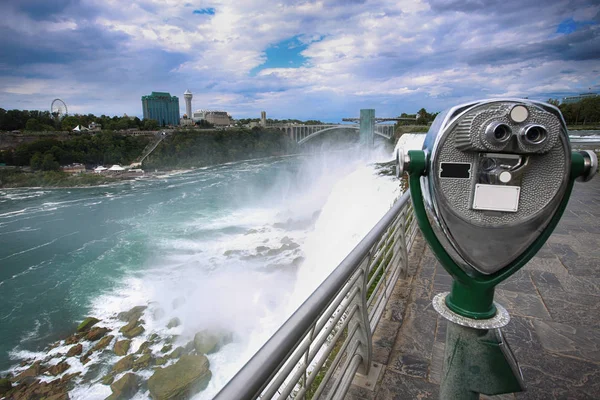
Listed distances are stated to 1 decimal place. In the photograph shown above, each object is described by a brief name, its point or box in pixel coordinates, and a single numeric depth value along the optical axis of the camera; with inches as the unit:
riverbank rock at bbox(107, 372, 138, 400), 361.7
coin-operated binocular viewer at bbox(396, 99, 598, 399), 36.8
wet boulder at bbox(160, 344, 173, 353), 419.0
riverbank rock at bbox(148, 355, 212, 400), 343.9
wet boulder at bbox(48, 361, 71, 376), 415.6
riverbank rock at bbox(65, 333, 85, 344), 472.4
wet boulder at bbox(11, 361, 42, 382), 421.7
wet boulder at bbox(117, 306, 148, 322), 505.4
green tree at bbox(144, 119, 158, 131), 2497.3
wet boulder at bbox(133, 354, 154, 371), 399.5
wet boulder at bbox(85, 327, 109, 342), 468.4
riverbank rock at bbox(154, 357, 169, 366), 394.8
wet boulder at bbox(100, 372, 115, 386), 386.3
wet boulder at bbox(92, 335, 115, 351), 446.6
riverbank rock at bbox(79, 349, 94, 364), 427.5
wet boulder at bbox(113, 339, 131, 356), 430.6
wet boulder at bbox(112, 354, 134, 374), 403.2
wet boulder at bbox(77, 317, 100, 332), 494.6
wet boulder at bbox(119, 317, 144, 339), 465.1
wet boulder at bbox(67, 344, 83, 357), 442.4
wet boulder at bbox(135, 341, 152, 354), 423.6
